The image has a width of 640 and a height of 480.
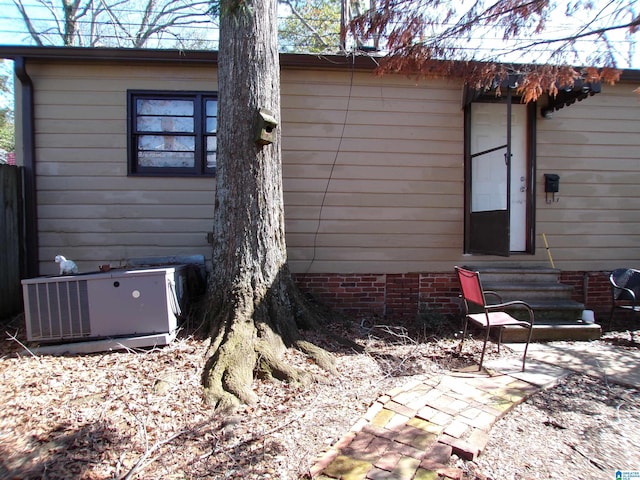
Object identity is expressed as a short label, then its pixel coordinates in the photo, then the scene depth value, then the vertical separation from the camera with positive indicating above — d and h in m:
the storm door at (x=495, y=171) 5.28 +0.66
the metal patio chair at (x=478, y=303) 3.36 -0.78
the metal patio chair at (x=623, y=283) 4.77 -0.87
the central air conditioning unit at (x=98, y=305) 3.43 -0.80
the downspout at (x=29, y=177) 4.86 +0.53
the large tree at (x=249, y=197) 3.50 +0.19
